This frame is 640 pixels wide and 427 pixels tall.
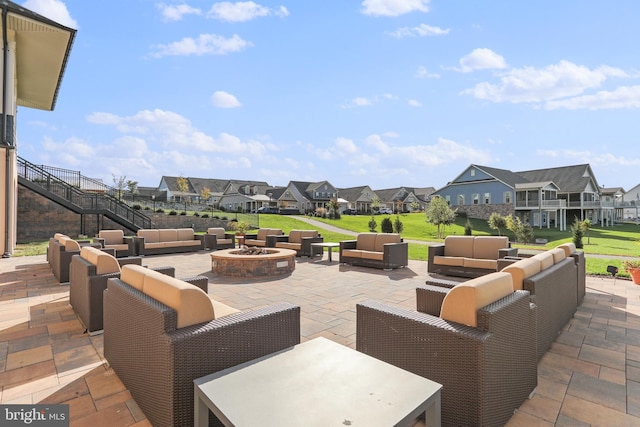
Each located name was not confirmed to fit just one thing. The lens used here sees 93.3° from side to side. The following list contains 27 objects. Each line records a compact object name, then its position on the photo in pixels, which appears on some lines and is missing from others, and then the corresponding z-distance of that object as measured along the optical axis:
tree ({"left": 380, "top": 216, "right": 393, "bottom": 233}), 18.75
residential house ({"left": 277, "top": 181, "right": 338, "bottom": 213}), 48.59
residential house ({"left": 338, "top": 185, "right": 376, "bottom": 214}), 52.22
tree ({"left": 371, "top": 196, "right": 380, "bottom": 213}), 47.53
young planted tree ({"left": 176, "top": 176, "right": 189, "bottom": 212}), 47.69
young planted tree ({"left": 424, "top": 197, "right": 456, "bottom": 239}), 24.77
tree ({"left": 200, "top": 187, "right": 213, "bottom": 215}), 47.12
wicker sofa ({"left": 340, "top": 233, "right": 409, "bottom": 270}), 7.91
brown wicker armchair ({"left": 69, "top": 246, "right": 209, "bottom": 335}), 3.66
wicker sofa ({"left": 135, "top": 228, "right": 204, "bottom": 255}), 10.50
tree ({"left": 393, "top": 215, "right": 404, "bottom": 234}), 19.03
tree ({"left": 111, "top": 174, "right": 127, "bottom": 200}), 37.71
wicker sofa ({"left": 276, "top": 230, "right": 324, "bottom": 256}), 10.31
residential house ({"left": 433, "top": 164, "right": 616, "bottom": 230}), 30.27
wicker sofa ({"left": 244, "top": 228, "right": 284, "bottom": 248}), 12.36
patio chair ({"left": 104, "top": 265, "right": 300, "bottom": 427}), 1.79
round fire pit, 7.14
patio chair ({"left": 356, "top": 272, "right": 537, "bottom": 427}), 1.91
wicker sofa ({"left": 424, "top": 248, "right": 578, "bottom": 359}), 2.96
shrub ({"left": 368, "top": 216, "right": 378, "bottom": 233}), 22.78
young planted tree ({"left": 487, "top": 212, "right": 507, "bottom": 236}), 22.53
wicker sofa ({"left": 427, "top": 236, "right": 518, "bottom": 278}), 6.64
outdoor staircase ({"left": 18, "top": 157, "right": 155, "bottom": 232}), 14.64
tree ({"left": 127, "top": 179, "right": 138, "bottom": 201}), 44.36
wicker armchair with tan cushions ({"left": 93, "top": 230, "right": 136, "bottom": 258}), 9.63
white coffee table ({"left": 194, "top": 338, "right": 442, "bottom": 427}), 1.28
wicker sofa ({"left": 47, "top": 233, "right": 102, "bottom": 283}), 6.14
